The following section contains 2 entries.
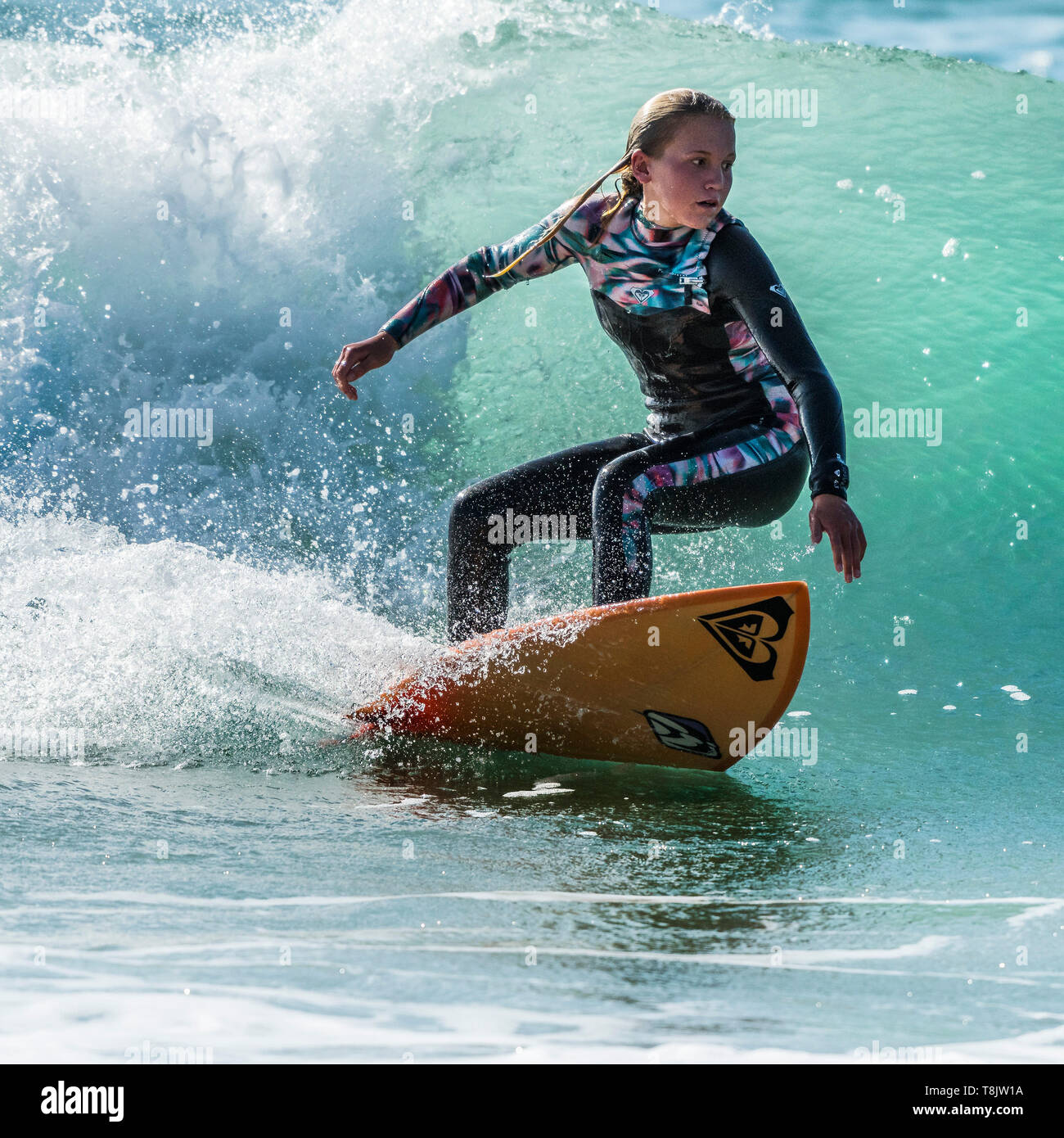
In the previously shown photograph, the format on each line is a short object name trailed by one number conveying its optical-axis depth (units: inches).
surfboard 240.5
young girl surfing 236.4
